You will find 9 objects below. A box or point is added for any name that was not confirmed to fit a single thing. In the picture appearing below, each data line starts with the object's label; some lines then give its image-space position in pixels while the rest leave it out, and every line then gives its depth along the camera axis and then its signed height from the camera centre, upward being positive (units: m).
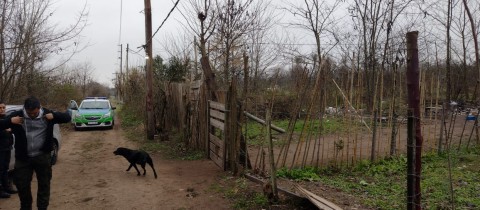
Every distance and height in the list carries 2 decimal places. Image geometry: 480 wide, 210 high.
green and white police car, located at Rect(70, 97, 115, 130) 16.12 -0.71
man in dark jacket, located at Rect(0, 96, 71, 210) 4.55 -0.61
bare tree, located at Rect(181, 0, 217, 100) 8.73 +0.53
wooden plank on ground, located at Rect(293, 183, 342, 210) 4.52 -1.31
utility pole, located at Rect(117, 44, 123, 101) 35.84 +1.47
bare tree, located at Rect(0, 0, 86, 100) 11.07 +1.70
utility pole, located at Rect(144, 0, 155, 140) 12.11 +1.00
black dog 7.48 -1.20
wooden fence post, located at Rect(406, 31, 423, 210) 2.90 +0.14
